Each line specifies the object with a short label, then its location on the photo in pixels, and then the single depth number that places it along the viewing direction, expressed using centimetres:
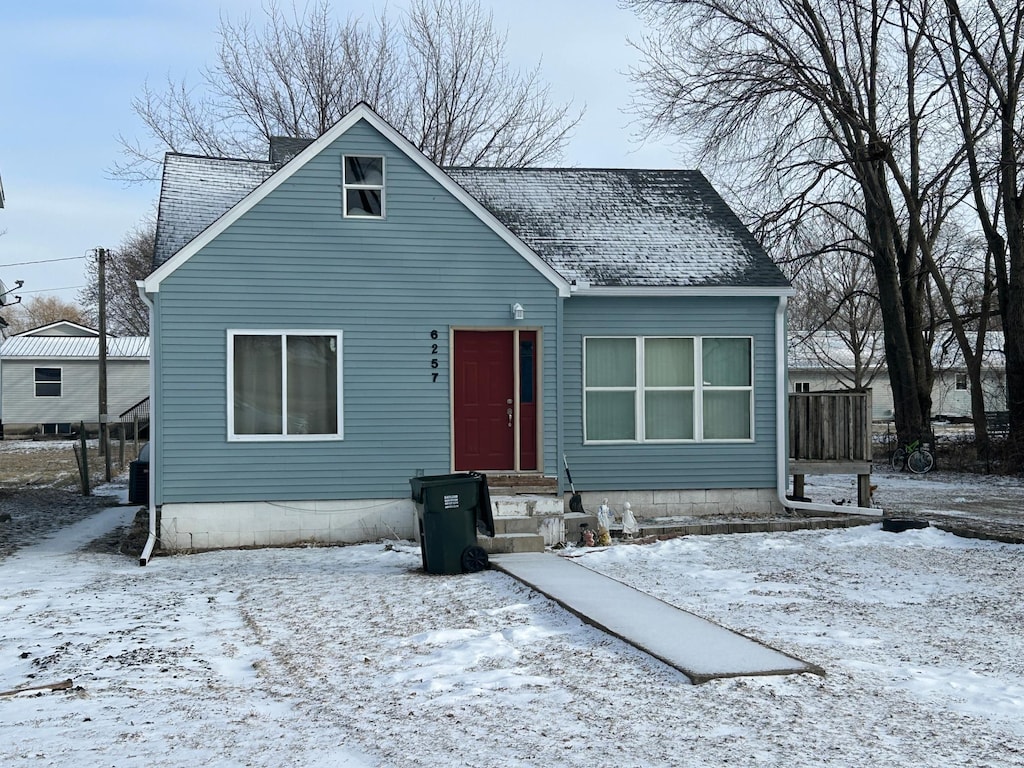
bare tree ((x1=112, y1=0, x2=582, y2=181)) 3275
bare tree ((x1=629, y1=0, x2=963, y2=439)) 2259
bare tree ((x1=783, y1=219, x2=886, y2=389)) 4084
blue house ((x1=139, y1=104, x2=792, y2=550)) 1282
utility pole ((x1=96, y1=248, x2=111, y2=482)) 3412
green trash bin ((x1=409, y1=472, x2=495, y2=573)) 1077
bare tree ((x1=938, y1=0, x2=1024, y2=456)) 2270
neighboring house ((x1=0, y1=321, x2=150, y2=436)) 3919
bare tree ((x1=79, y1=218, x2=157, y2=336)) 4931
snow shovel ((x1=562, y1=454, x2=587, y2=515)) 1346
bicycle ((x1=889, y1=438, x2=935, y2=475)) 2355
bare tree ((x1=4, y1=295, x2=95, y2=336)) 8581
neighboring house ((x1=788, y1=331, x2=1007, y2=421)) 4712
